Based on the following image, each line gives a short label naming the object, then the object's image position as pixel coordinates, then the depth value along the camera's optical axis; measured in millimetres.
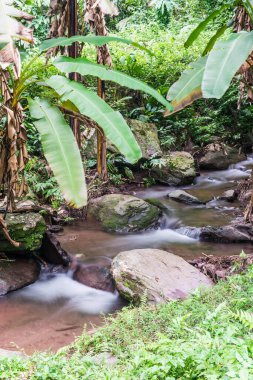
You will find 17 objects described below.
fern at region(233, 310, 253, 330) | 2002
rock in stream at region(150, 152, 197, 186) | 9633
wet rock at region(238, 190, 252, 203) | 8148
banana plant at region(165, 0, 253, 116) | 2709
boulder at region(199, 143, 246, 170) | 10852
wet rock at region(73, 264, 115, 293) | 4871
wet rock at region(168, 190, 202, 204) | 8188
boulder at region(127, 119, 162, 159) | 9992
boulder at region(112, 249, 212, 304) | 4289
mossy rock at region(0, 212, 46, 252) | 4988
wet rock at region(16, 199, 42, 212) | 5427
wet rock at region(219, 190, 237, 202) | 8195
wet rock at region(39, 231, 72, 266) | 5371
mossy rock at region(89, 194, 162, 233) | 6855
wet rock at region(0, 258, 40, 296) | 4723
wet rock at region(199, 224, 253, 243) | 6002
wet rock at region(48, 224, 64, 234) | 6547
